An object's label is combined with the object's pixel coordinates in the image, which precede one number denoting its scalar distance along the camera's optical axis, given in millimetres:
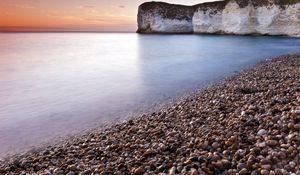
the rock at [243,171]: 2797
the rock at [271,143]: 3288
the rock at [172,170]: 2962
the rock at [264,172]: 2706
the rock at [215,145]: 3465
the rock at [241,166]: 2894
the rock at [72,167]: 3386
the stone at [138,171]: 3078
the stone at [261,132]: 3688
